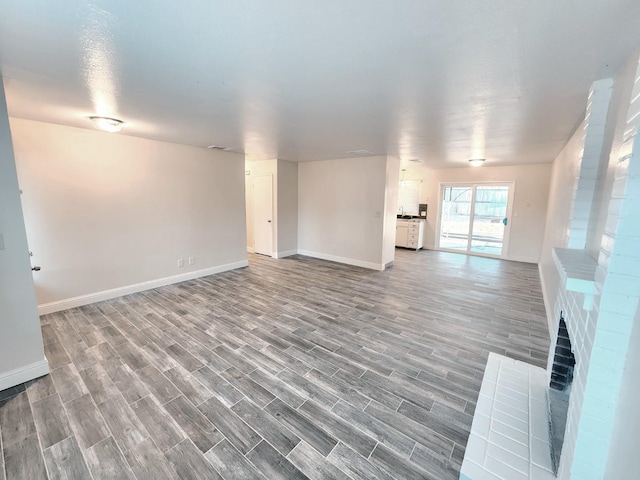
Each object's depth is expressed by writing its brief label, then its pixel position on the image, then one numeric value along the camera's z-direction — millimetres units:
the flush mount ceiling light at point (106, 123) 2969
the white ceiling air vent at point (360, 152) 5004
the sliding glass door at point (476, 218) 6906
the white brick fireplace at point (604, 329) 1056
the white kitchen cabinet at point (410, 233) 7758
